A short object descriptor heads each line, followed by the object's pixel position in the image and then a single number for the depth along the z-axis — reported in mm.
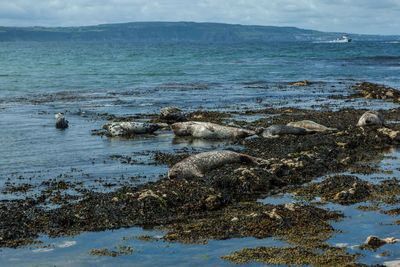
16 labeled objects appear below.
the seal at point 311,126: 21859
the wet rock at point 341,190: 13141
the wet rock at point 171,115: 24938
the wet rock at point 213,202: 12773
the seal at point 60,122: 23734
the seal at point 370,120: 22641
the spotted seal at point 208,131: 21141
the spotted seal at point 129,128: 22219
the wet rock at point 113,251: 10016
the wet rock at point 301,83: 44906
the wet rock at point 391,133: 19969
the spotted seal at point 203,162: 15259
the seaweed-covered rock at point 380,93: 34794
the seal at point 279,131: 20938
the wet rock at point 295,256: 9492
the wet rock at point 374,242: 10031
